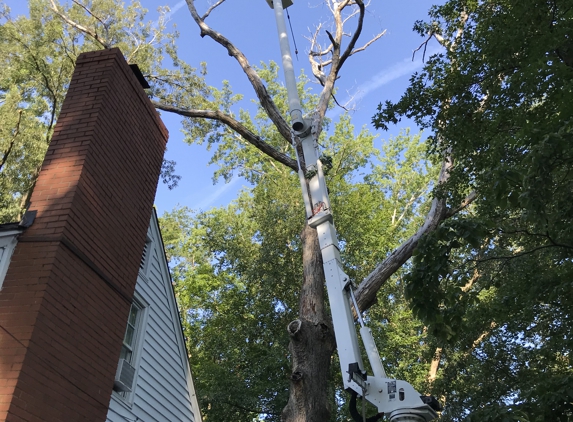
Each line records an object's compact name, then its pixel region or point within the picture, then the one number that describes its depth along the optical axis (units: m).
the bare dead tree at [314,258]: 6.35
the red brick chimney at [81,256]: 4.70
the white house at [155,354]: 7.29
